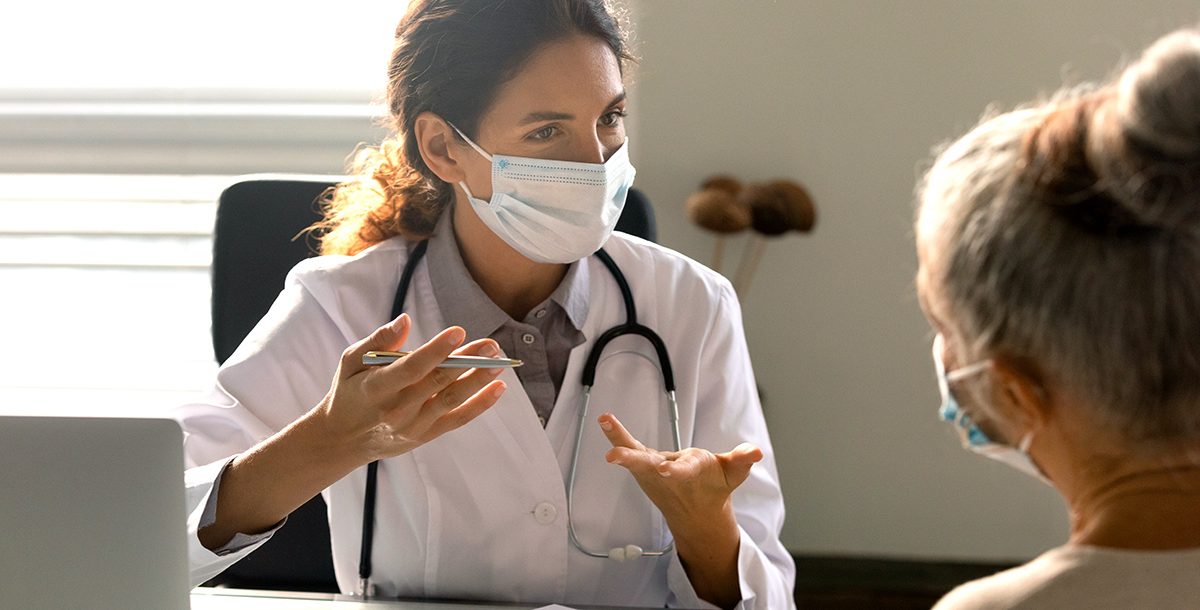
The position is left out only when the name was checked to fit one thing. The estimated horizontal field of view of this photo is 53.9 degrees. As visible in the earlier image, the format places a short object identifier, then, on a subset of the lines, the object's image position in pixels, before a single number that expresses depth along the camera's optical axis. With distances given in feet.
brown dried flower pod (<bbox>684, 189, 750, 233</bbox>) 8.45
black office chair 5.42
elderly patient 2.36
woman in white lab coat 4.60
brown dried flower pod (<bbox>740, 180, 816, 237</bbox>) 8.55
